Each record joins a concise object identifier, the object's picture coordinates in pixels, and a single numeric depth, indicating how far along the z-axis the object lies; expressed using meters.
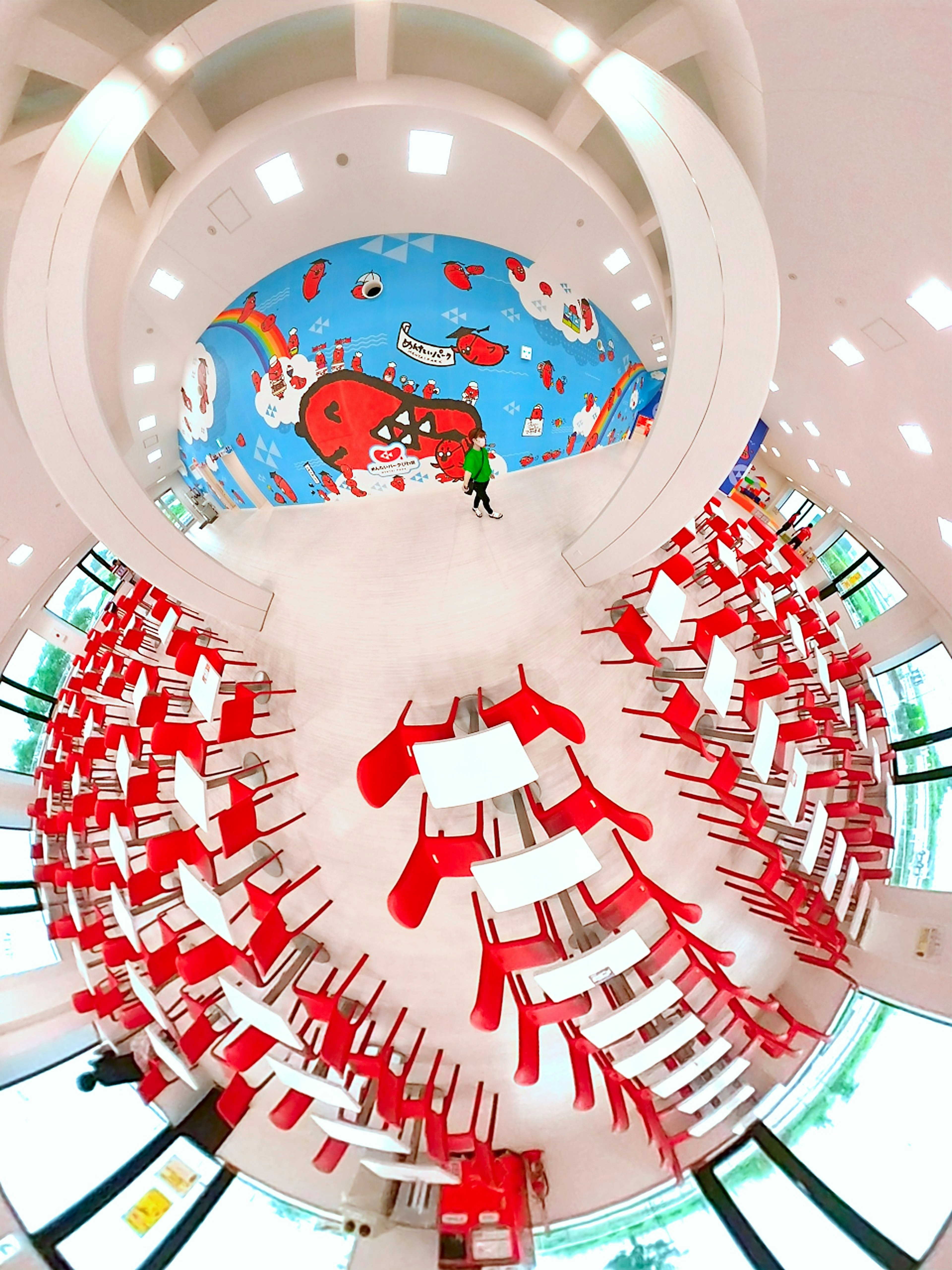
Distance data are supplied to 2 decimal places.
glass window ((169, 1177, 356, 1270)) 4.50
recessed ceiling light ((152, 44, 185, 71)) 2.85
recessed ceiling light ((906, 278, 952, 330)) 3.30
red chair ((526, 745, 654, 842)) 3.06
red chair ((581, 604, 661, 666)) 3.74
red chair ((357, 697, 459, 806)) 3.22
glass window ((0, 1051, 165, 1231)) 4.71
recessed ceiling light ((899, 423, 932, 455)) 4.55
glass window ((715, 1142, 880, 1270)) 3.97
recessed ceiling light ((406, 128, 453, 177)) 3.70
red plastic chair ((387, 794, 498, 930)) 3.04
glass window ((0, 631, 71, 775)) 7.79
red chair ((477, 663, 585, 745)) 3.26
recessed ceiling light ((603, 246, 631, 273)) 4.47
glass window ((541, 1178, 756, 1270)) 4.23
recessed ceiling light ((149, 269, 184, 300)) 4.53
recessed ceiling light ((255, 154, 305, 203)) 3.78
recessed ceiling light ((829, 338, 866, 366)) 4.43
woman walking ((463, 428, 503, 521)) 4.62
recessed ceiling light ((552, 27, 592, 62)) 2.80
